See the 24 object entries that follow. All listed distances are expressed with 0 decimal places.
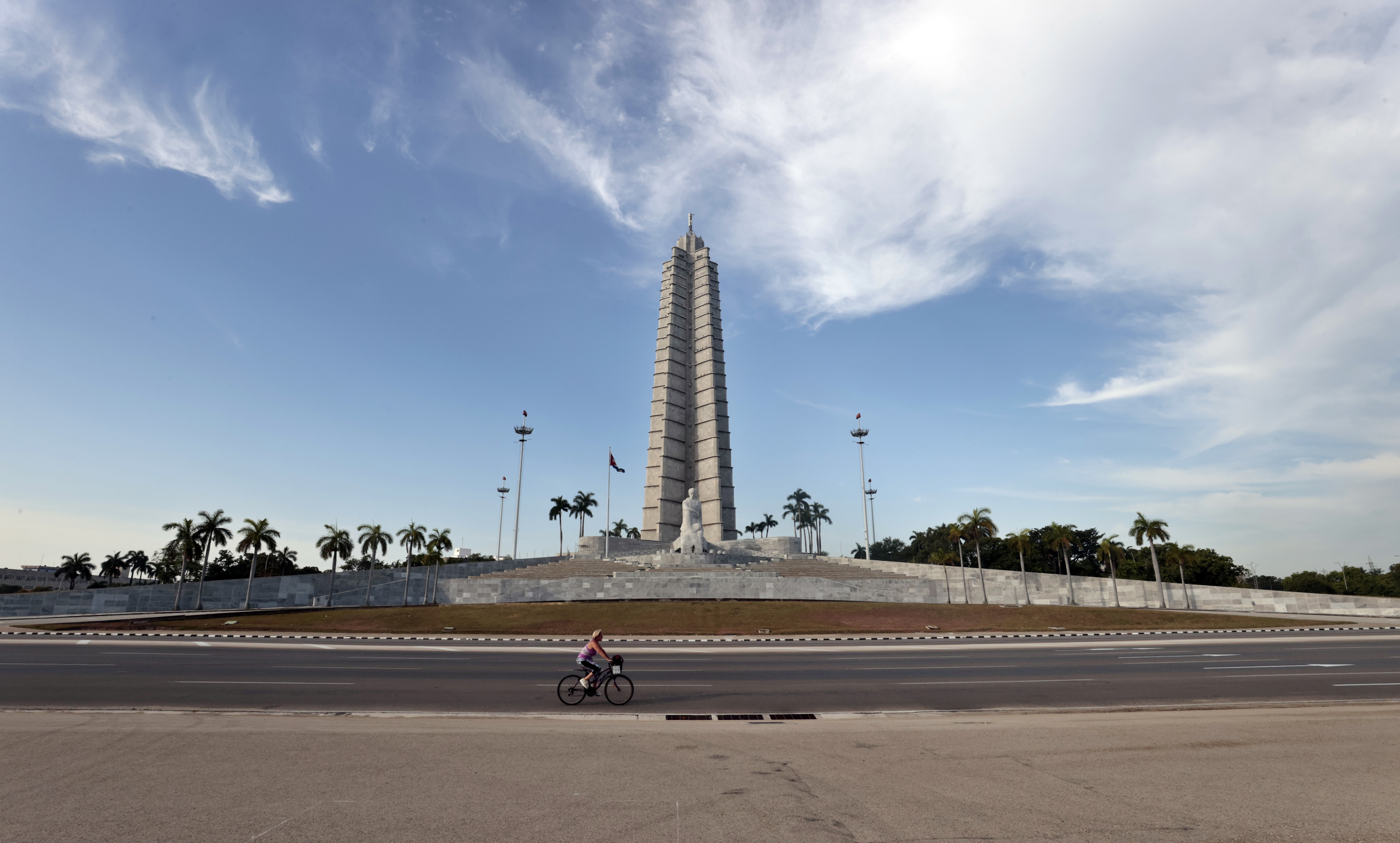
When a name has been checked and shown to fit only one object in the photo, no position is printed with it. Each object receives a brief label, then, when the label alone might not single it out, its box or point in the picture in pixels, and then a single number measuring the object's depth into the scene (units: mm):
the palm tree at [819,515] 151125
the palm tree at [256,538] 59844
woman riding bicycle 12992
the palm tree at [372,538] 64750
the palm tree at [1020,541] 60594
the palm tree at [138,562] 120500
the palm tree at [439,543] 65875
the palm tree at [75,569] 108312
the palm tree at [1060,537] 61406
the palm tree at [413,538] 65812
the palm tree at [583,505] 113875
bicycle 12977
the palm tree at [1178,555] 59797
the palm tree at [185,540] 60656
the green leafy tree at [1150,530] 57125
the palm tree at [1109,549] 60969
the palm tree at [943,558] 89750
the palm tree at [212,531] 61312
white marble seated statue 65875
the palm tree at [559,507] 110062
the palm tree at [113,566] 107375
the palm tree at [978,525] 60719
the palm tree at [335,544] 64062
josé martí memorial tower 80062
